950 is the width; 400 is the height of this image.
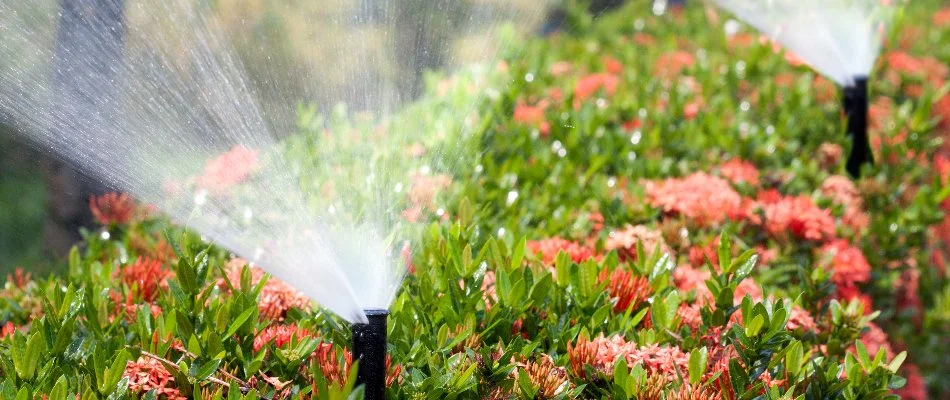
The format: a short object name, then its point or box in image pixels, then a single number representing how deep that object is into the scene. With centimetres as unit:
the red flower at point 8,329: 222
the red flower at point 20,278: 267
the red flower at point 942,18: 718
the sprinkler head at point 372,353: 174
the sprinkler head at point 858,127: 392
